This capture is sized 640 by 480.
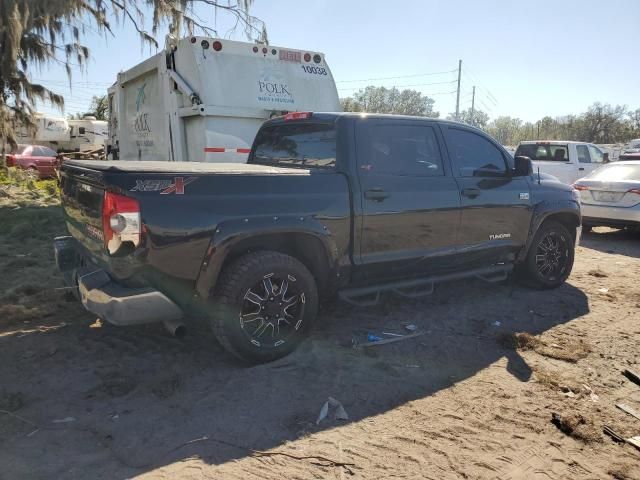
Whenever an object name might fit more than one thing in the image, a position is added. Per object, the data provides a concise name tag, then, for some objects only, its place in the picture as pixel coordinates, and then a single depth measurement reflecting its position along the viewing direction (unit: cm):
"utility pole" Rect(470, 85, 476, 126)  5484
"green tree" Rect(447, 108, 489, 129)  5564
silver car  919
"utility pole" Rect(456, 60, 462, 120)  4650
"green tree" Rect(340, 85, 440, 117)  6278
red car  1875
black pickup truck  337
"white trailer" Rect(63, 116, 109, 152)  3034
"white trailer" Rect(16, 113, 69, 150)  2933
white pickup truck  1382
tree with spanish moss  974
